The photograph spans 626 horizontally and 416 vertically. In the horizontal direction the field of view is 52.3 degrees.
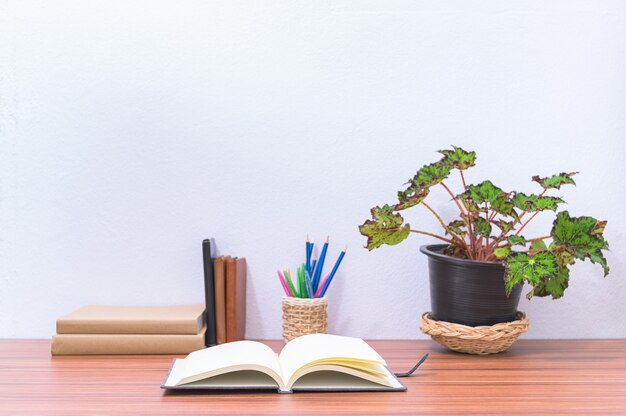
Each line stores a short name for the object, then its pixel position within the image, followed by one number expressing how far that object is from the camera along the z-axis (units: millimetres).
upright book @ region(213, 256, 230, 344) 1230
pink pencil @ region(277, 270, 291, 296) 1244
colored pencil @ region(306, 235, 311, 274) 1261
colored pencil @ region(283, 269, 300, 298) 1236
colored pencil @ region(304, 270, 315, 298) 1236
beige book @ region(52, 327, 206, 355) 1134
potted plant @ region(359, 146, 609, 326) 1072
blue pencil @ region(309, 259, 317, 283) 1264
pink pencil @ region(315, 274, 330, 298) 1251
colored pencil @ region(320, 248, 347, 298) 1249
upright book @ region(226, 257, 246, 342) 1232
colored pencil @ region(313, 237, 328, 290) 1251
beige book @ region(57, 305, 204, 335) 1142
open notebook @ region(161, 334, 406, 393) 914
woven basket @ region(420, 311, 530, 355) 1131
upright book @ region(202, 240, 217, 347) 1223
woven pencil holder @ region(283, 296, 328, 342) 1212
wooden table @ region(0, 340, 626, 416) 846
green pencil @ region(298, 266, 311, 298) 1240
